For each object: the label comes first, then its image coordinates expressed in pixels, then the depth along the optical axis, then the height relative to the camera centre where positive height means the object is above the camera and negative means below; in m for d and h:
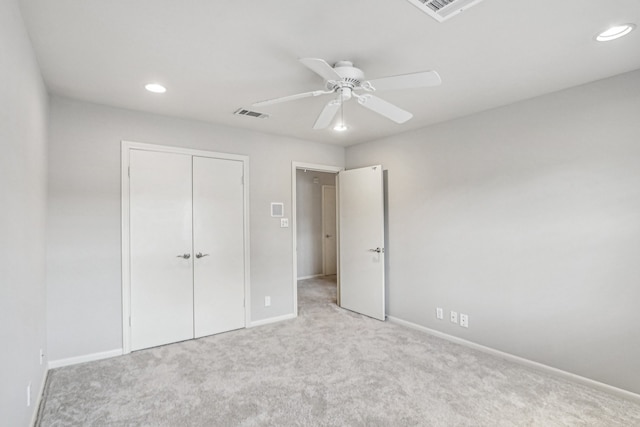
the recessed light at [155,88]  2.62 +1.14
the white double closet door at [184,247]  3.23 -0.28
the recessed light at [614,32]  1.83 +1.10
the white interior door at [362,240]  4.17 -0.31
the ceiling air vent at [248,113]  3.21 +1.13
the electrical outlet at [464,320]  3.35 -1.11
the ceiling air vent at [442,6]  1.56 +1.08
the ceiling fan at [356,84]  1.72 +0.80
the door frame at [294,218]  4.31 +0.02
